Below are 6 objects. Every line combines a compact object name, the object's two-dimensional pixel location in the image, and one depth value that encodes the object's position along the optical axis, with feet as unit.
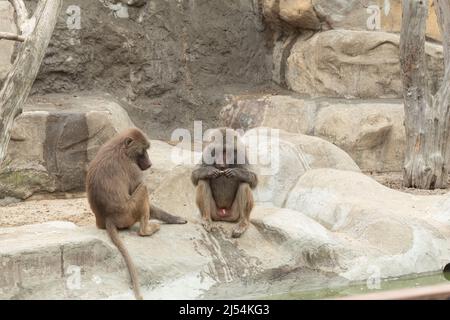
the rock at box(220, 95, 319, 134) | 68.44
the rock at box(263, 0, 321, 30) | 71.10
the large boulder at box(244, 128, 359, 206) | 53.88
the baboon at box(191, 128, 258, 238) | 44.42
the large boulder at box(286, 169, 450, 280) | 41.73
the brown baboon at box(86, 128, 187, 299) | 41.11
